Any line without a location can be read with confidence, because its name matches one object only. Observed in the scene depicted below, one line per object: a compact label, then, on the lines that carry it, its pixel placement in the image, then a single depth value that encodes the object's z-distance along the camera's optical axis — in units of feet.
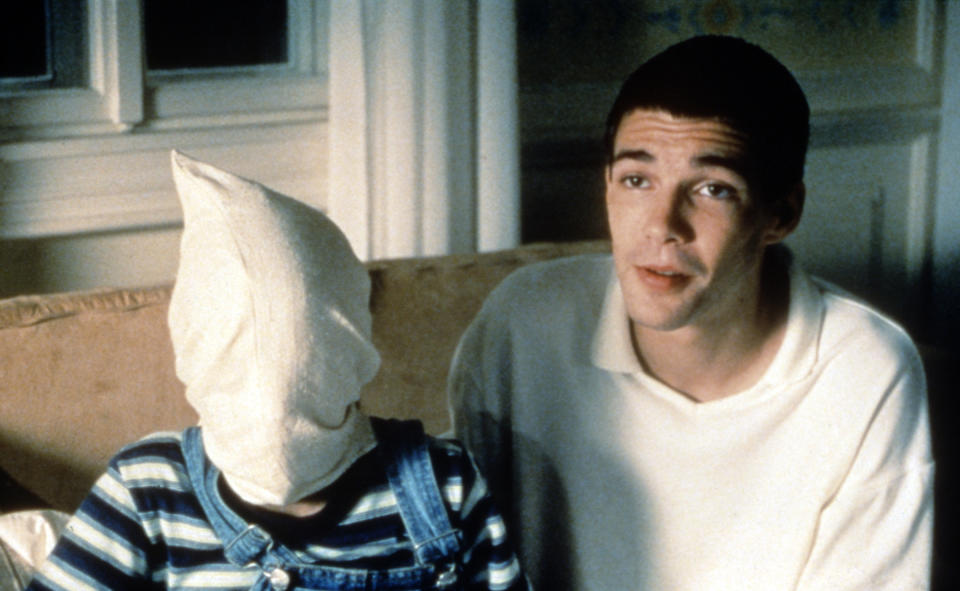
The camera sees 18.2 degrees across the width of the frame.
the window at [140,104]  8.54
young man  7.73
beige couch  7.95
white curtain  8.94
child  7.01
